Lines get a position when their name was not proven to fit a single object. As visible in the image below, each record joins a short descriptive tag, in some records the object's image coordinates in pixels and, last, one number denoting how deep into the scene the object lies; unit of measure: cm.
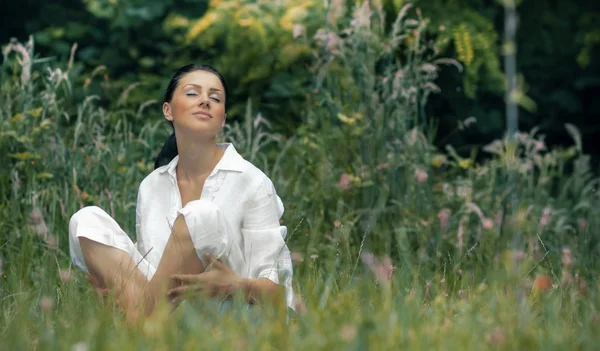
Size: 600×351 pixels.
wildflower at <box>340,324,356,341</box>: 376
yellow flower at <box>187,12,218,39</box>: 1050
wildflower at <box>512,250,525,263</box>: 568
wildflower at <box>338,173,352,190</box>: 793
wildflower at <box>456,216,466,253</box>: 667
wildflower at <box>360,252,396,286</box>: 424
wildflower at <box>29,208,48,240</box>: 702
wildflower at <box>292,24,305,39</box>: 863
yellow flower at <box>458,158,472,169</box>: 872
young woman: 499
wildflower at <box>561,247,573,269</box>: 658
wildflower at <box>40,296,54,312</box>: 414
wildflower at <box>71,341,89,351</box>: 363
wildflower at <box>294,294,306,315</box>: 497
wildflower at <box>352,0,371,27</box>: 840
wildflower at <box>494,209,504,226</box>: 805
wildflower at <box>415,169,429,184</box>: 794
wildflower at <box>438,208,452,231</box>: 771
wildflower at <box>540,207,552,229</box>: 774
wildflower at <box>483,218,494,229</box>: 723
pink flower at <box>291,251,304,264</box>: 607
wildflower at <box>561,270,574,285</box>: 607
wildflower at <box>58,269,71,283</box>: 524
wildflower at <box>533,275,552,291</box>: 370
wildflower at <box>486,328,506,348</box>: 386
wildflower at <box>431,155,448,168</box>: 846
